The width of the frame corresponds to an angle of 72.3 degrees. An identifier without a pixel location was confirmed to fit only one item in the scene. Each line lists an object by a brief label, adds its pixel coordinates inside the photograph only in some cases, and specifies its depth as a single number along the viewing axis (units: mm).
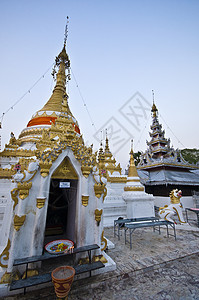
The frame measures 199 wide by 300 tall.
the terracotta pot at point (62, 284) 2376
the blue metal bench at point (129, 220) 6341
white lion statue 8641
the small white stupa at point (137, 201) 8891
